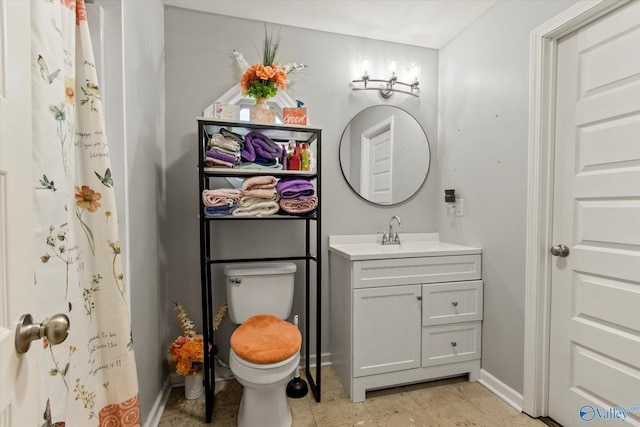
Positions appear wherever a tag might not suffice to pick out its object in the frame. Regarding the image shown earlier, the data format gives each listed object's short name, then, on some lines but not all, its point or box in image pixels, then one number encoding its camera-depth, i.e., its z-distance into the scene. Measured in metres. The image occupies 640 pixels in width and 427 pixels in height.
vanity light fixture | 2.26
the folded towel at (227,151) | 1.65
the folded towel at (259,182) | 1.68
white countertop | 1.82
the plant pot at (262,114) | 1.73
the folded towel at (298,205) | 1.74
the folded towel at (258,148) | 1.72
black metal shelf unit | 1.64
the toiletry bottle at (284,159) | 1.80
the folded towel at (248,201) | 1.69
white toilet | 1.44
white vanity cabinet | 1.80
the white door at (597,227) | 1.29
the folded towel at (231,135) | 1.67
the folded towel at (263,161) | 1.75
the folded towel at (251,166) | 1.70
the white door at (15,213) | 0.50
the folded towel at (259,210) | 1.68
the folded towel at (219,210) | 1.65
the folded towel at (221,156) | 1.64
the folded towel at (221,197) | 1.63
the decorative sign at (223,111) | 1.72
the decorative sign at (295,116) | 1.78
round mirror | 2.30
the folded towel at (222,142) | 1.65
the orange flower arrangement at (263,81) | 1.70
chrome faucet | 2.29
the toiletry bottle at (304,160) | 1.81
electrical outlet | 2.20
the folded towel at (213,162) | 1.64
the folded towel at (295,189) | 1.72
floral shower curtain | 0.74
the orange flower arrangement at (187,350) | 1.76
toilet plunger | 1.85
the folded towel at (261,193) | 1.68
